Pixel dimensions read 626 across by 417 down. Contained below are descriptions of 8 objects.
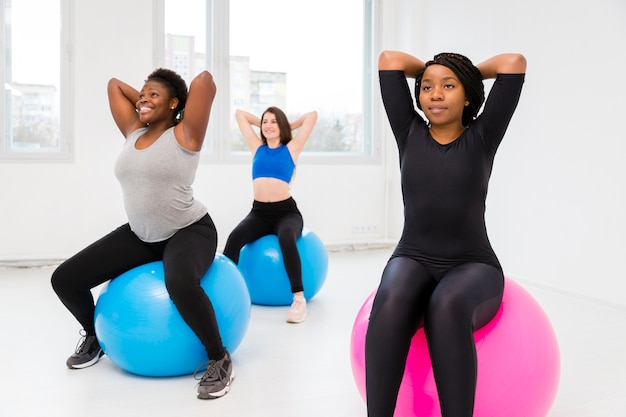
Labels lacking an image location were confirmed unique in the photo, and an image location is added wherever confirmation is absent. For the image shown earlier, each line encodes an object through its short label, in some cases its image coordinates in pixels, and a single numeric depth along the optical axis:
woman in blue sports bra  3.34
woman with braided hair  1.50
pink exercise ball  1.62
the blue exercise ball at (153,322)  2.24
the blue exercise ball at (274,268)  3.42
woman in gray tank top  2.23
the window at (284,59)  5.31
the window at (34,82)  4.71
